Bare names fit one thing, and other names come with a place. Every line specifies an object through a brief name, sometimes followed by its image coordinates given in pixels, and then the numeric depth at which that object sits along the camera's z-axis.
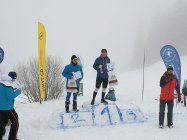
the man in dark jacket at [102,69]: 12.13
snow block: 11.39
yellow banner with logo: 17.83
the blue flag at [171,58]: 17.48
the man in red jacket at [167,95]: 10.71
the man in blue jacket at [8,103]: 8.56
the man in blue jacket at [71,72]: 11.80
